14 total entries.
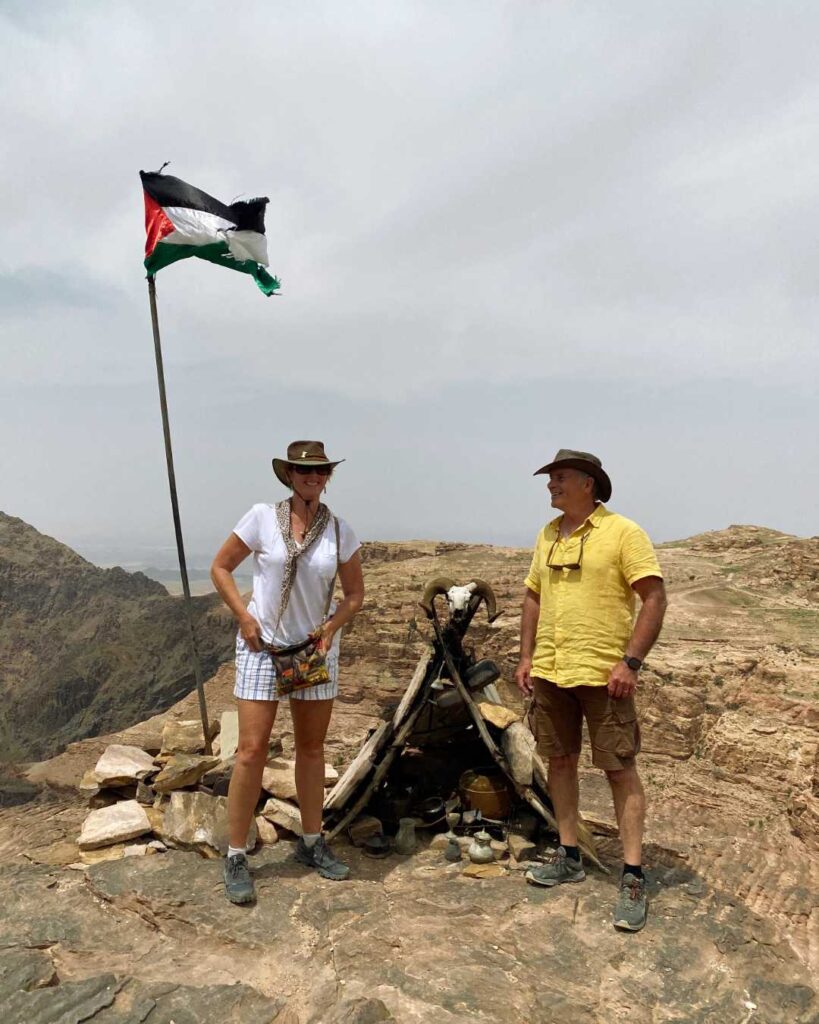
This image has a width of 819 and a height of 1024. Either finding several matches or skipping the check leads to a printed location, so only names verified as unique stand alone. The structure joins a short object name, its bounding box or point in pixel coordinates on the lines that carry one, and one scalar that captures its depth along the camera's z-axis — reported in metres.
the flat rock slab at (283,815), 5.25
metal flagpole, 6.28
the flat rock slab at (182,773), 5.54
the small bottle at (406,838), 5.29
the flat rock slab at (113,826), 5.06
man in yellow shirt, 4.11
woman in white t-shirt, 4.32
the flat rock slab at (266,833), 5.16
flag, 6.41
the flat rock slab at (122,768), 5.74
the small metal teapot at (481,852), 4.98
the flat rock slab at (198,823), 4.98
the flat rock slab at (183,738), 6.23
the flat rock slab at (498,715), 5.48
